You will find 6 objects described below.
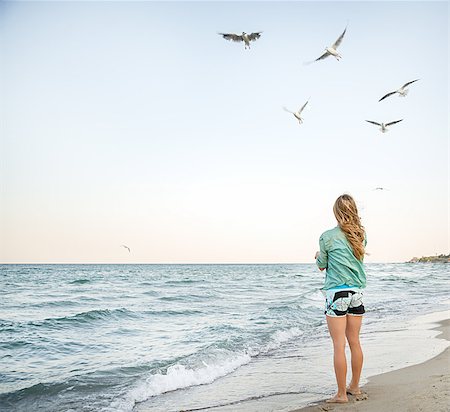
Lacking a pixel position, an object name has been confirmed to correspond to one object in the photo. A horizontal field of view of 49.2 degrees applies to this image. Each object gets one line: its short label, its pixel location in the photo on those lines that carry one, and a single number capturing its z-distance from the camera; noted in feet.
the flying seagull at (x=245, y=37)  35.40
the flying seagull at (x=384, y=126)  39.68
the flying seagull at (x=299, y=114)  41.34
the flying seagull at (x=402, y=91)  37.52
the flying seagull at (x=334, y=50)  35.22
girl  13.82
